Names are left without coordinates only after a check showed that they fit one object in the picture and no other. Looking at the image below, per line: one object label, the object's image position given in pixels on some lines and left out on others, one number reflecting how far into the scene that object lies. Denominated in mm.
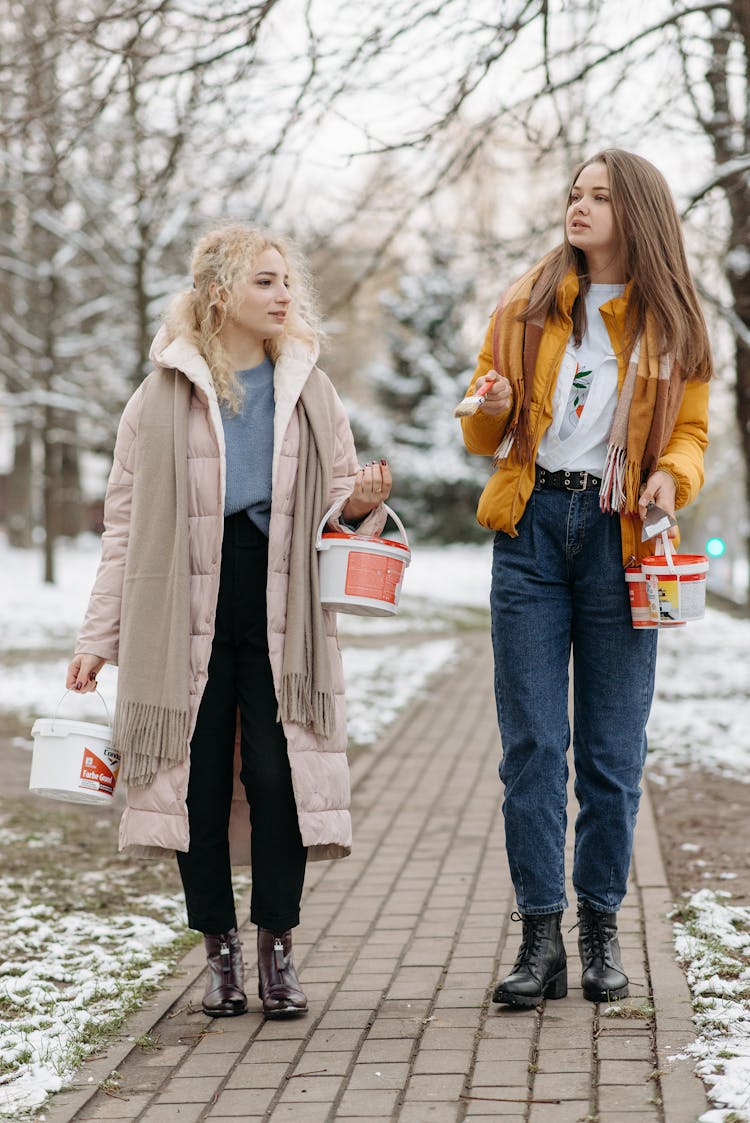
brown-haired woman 6813
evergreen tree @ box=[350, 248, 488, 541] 52914
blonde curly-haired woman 6753
